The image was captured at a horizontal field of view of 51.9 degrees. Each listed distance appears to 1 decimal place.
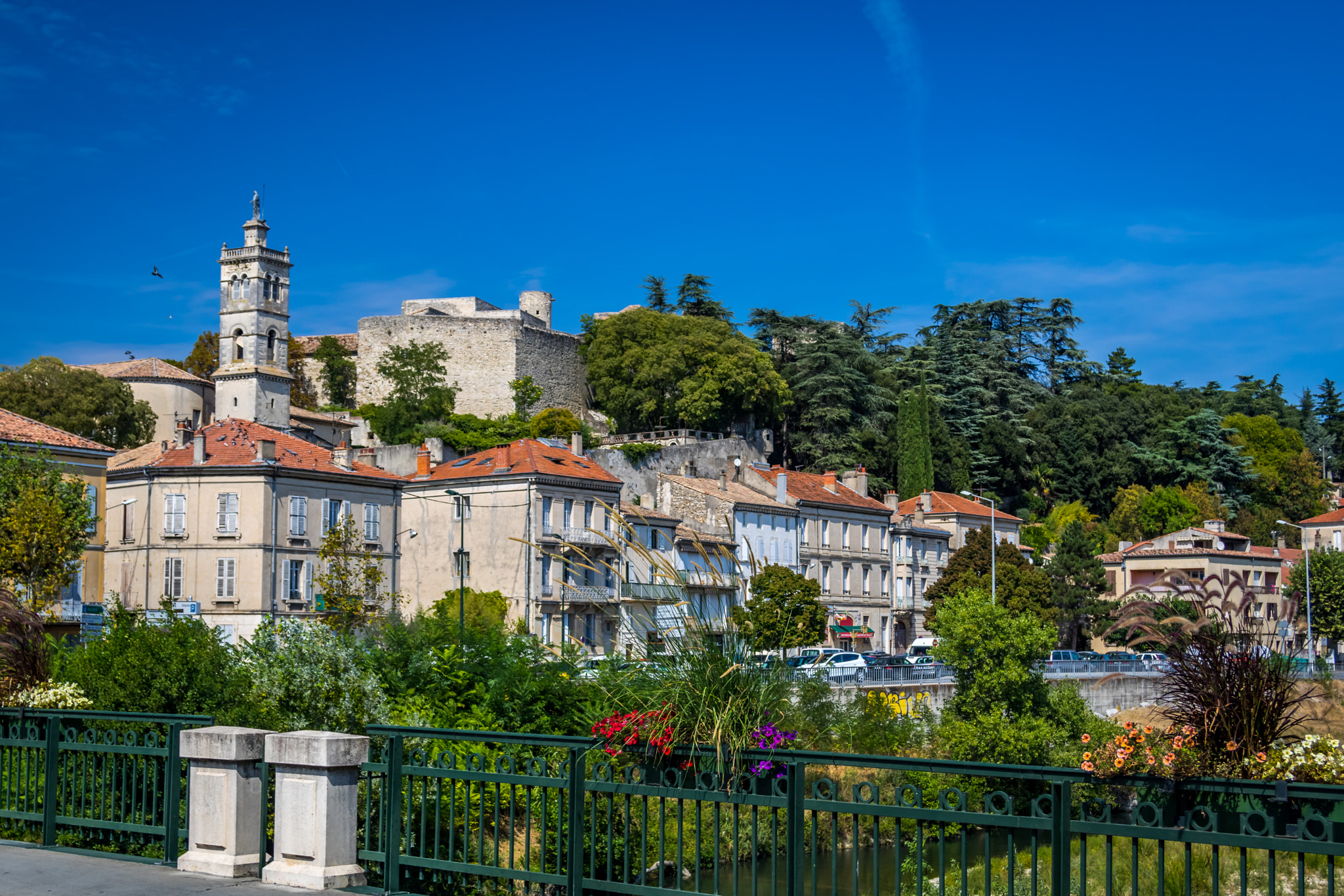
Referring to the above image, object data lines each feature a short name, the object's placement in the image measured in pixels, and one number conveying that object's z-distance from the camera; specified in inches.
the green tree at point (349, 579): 1764.3
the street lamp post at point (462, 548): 1561.4
